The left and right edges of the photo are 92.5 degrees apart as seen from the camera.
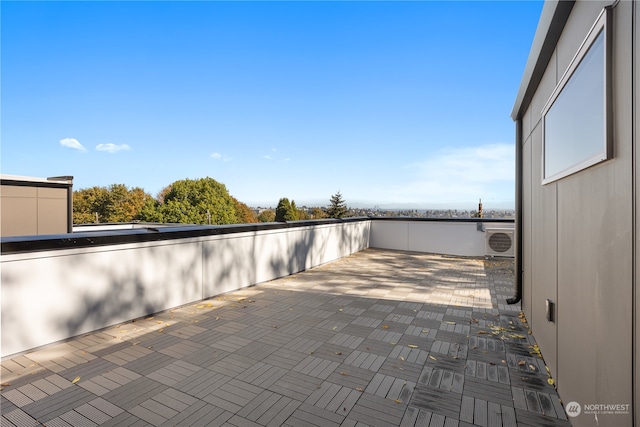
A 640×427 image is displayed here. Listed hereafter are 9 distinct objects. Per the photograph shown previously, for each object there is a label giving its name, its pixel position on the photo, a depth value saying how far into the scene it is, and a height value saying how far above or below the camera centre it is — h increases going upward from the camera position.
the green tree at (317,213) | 70.30 +1.11
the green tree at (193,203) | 45.03 +2.10
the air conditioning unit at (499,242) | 9.37 -0.72
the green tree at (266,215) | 74.52 +0.58
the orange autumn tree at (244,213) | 64.44 +0.97
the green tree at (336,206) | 66.38 +2.59
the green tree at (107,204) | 44.65 +1.86
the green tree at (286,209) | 57.85 +1.60
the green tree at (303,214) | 63.89 +0.81
